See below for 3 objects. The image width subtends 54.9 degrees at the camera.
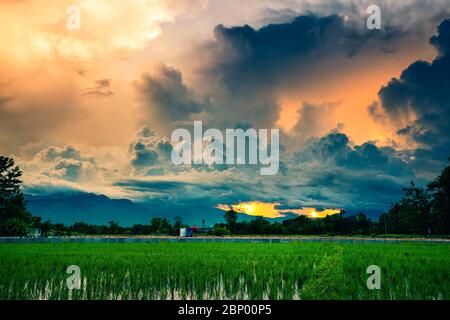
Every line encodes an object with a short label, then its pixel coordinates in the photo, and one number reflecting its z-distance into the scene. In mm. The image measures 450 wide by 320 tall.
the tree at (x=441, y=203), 60625
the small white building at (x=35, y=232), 62062
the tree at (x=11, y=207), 58647
